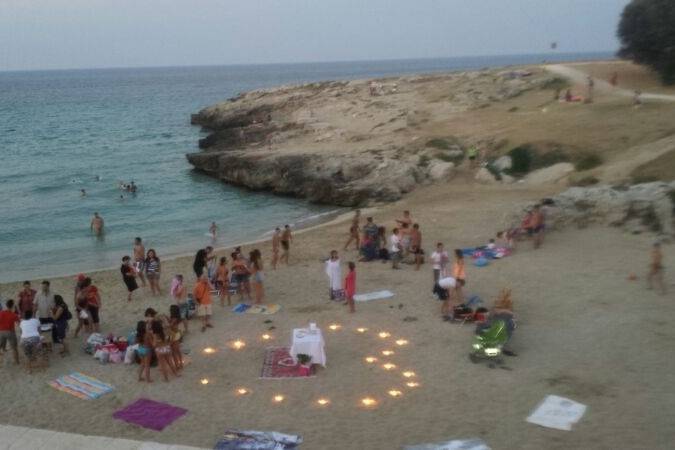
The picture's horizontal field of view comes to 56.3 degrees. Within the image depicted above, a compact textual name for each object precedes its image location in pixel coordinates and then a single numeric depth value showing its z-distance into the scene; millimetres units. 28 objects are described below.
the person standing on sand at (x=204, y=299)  14438
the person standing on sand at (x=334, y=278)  15913
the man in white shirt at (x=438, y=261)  15883
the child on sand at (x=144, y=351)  11844
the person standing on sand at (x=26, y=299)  13531
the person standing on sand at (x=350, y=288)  14984
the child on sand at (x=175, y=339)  12188
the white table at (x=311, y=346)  12031
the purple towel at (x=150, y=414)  10383
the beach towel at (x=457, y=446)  9297
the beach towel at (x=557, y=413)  9906
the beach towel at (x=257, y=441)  9420
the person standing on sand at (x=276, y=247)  19594
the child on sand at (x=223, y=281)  16047
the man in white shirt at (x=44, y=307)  13484
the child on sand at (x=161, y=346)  11812
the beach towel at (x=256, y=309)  15531
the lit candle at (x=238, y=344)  13391
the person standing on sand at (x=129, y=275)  16484
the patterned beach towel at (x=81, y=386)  11477
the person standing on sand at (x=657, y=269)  14648
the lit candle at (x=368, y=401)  10914
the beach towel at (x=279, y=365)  12031
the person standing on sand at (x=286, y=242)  19891
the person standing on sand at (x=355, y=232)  20750
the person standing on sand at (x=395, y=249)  18719
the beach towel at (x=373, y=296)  16016
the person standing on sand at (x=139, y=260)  17812
